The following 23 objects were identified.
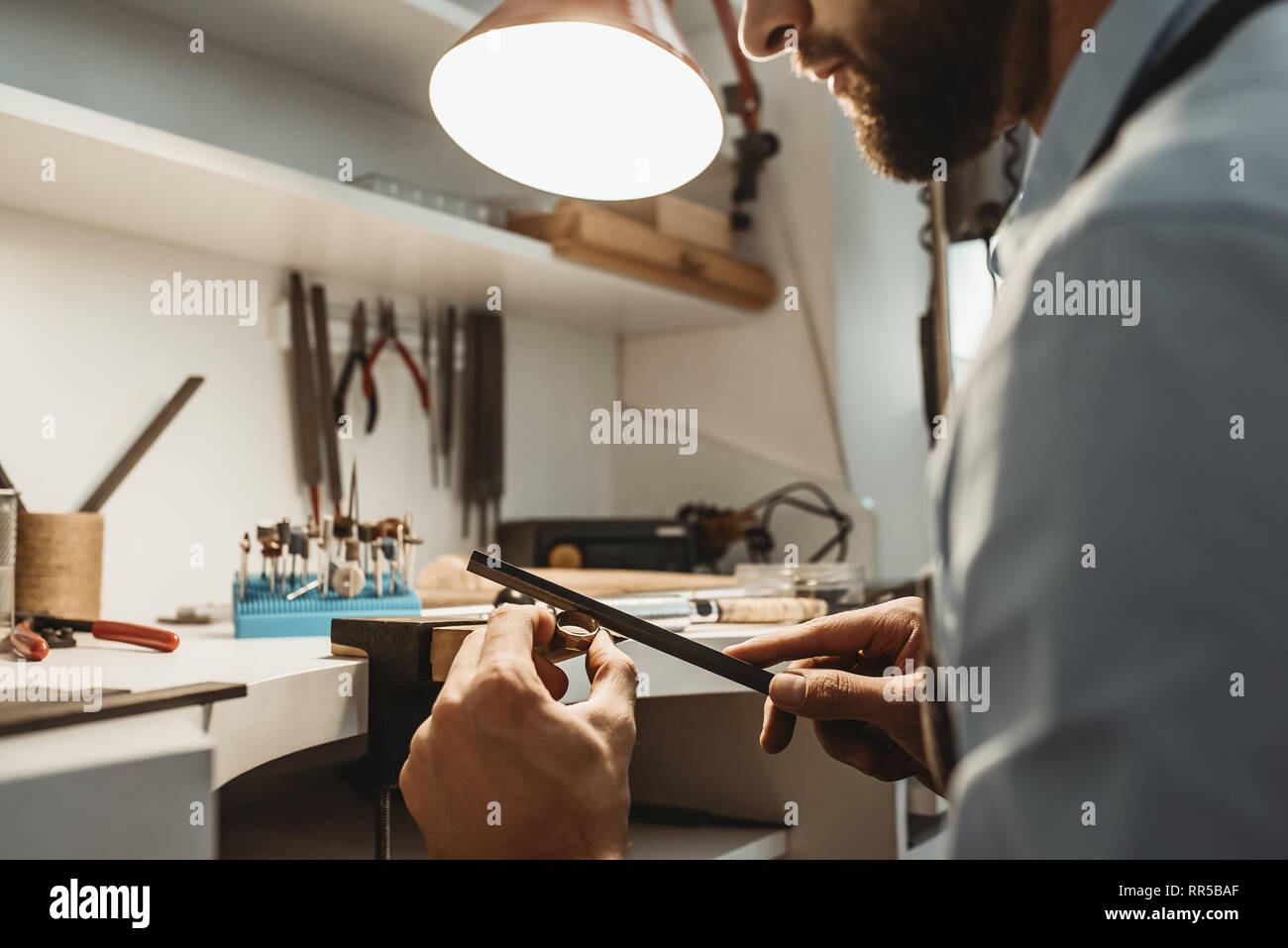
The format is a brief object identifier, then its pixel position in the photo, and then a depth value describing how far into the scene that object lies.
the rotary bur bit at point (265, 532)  1.05
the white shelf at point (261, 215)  1.02
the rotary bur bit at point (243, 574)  1.03
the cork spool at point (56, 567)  1.05
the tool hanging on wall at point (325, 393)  1.56
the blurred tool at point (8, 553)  0.89
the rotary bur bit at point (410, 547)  1.15
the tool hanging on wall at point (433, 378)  1.79
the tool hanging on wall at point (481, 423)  1.85
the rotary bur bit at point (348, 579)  1.06
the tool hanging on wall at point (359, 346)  1.63
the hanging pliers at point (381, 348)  1.62
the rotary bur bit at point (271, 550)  1.04
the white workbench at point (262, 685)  0.62
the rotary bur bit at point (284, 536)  1.05
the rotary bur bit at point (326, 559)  1.08
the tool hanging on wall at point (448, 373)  1.80
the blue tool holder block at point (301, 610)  0.99
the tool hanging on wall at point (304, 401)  1.54
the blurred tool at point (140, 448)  1.27
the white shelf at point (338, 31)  1.32
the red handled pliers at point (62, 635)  0.81
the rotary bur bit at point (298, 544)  1.05
